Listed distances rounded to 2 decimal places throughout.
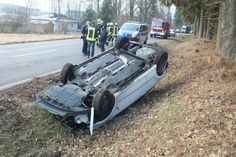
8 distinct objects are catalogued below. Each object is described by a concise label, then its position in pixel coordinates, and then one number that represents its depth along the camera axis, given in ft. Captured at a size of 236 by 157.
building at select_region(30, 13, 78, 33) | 177.70
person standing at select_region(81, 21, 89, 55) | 40.55
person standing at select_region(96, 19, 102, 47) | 38.21
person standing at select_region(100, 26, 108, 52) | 40.34
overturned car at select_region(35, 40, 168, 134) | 14.58
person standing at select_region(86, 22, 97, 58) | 36.46
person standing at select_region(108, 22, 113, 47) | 53.47
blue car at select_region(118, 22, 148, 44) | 57.82
